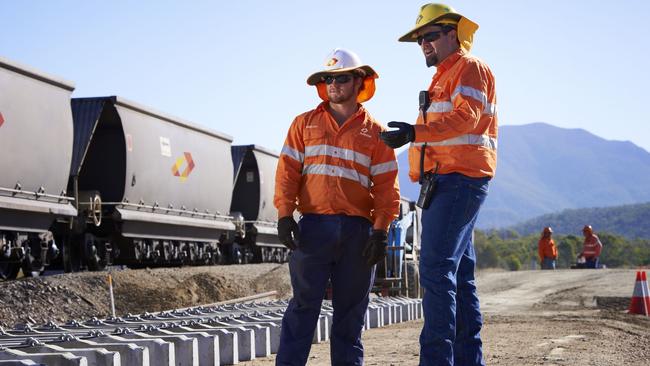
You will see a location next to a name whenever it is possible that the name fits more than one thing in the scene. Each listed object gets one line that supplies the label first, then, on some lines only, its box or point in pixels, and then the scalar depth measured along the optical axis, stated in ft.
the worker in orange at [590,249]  108.78
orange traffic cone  50.85
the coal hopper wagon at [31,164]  52.06
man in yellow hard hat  17.88
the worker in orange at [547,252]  112.16
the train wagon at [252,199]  94.84
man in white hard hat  19.22
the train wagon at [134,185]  64.54
